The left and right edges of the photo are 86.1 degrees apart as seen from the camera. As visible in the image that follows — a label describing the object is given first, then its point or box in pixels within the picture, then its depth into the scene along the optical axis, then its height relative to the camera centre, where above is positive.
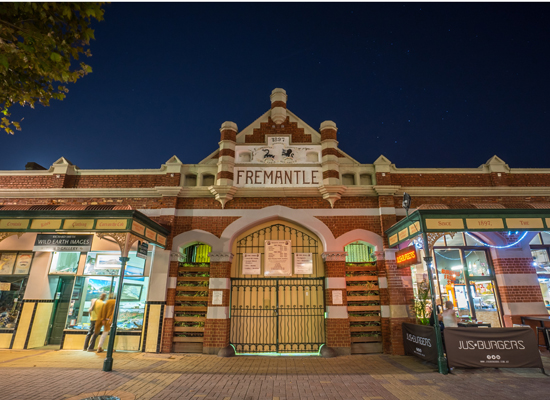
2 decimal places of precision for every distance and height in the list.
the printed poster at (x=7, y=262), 10.55 +1.11
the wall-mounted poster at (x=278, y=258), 10.58 +1.36
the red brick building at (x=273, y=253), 9.86 +1.52
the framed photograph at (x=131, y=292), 10.31 +0.13
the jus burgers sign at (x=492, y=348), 7.14 -1.12
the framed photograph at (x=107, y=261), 10.56 +1.17
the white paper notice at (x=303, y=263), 10.59 +1.19
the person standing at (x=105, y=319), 9.62 -0.74
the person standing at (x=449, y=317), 8.48 -0.49
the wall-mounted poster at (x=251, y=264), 10.62 +1.14
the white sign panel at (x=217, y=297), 9.82 -0.01
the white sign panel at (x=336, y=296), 9.81 +0.05
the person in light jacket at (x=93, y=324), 9.69 -0.90
